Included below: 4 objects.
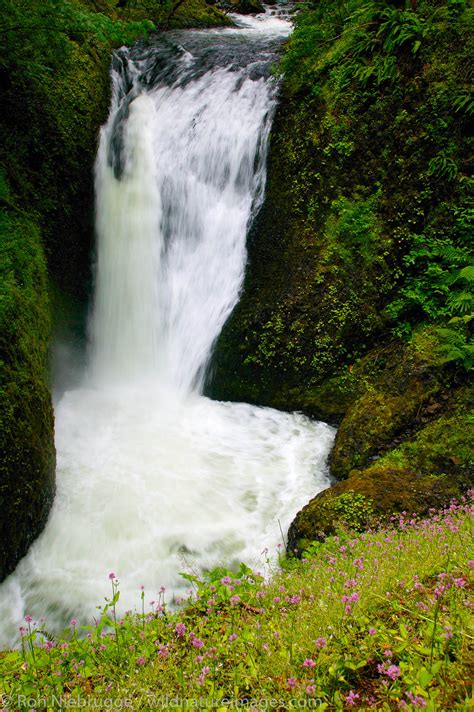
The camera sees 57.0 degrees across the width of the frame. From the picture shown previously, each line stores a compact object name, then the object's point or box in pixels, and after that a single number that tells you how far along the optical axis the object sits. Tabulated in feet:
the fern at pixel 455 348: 18.20
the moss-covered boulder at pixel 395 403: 18.48
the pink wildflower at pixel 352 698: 5.73
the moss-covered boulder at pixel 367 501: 13.88
